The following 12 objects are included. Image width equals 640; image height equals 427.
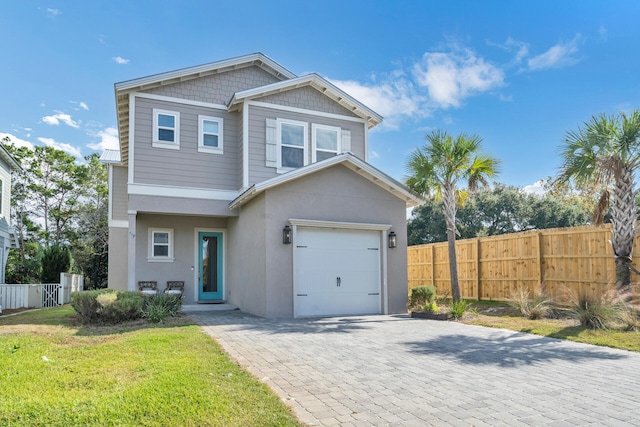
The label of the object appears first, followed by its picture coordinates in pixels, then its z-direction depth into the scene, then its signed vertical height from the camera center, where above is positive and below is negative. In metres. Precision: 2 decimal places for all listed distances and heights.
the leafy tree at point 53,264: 19.06 -0.70
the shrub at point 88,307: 10.16 -1.35
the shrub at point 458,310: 11.52 -1.68
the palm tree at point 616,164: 10.73 +1.96
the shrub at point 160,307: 10.10 -1.42
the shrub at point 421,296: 13.11 -1.50
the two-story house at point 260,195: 12.02 +1.48
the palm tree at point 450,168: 12.91 +2.24
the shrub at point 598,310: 9.45 -1.42
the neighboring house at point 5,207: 17.94 +1.75
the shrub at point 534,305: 11.29 -1.59
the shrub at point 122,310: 9.95 -1.40
